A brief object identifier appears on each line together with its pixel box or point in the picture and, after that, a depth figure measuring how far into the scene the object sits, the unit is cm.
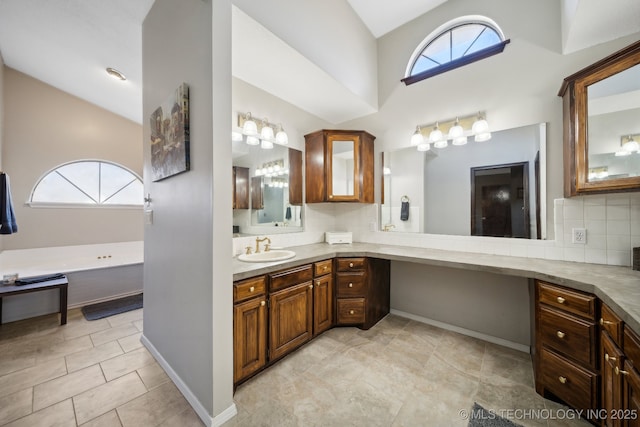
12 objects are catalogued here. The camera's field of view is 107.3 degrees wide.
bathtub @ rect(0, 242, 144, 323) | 270
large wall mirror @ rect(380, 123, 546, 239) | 198
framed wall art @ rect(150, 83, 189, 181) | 148
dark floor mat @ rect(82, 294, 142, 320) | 283
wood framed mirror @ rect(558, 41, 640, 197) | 137
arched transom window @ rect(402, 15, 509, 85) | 222
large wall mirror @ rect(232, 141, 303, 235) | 234
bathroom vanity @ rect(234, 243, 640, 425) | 100
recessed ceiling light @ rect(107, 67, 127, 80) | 259
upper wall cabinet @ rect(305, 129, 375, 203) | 271
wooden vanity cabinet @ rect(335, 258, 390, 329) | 237
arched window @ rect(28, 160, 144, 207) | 337
